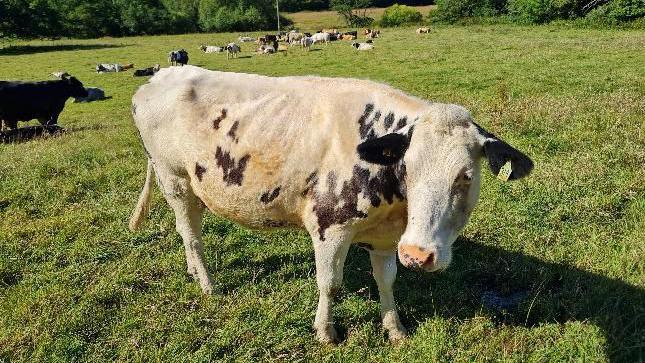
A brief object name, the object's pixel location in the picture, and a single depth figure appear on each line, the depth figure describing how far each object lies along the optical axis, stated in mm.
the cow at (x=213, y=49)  39312
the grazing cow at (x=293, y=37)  42878
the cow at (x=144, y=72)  27028
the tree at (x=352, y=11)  72312
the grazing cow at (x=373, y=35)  45094
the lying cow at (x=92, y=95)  19766
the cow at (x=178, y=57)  32500
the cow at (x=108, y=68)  28942
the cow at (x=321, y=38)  42375
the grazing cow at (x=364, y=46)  33006
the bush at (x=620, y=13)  35812
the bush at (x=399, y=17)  60688
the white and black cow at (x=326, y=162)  2971
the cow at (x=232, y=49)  36031
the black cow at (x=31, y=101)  13367
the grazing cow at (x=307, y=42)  38969
